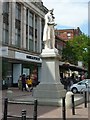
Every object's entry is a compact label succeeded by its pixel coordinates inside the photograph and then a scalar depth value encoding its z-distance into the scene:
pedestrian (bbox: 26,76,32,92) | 16.25
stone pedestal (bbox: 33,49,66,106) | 9.02
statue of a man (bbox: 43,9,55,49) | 9.49
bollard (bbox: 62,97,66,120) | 5.89
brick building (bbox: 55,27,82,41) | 60.51
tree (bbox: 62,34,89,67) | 33.34
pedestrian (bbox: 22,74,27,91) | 16.33
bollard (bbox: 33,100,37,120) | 4.80
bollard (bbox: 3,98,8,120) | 5.10
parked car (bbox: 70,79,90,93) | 17.11
